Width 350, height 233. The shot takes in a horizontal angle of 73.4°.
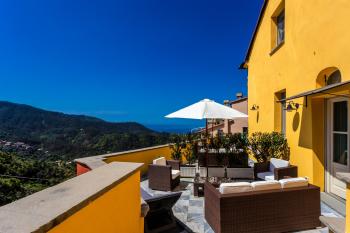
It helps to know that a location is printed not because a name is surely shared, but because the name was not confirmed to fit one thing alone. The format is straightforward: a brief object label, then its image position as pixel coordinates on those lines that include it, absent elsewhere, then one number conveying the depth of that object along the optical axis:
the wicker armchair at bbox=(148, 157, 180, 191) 6.91
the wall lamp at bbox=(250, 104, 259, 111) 11.49
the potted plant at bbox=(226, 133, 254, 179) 8.26
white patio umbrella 6.44
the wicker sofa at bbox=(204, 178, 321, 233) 4.00
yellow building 5.42
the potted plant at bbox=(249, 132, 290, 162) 8.06
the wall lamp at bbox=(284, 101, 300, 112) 7.29
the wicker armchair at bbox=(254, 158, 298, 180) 6.21
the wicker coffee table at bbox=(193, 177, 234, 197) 6.34
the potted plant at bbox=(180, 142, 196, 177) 8.70
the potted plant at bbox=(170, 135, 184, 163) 9.99
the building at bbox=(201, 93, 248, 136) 15.78
